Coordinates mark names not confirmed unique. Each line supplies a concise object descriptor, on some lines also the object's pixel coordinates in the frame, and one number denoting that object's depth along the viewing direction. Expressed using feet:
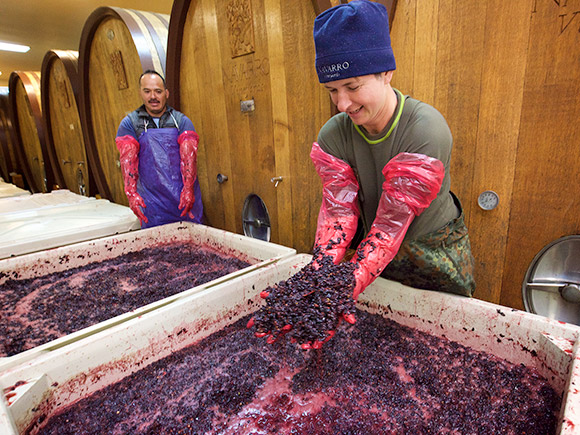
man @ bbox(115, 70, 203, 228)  7.42
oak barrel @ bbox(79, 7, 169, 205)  8.98
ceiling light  21.14
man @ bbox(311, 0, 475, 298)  3.02
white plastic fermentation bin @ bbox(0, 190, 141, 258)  6.05
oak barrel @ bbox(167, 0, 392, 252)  5.86
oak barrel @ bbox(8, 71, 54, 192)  17.52
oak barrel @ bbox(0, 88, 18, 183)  24.27
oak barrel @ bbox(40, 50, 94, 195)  13.33
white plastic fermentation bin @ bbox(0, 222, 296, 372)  5.18
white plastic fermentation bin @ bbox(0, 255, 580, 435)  2.56
